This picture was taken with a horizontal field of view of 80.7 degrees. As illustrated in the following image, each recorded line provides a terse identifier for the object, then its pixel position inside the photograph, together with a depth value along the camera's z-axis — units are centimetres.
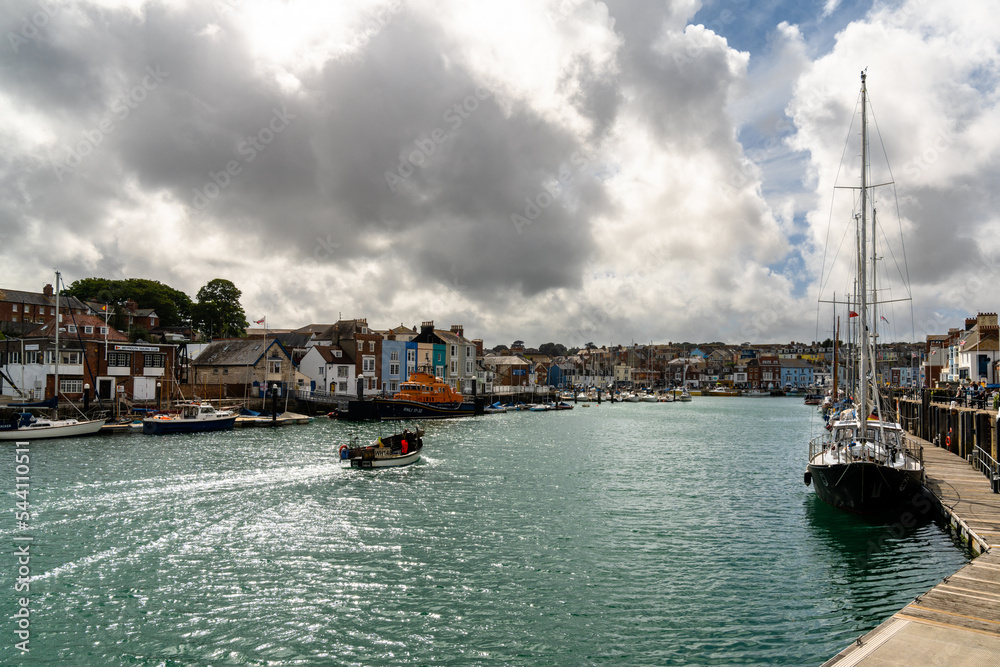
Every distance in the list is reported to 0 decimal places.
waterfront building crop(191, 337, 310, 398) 7631
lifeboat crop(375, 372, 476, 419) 7162
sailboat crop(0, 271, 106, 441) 4547
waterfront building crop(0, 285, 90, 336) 9981
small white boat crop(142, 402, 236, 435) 5066
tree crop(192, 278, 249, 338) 11456
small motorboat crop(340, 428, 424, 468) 3444
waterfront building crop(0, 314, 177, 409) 5856
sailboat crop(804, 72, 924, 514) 2292
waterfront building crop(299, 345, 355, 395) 8562
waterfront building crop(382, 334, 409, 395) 9188
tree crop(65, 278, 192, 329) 10725
